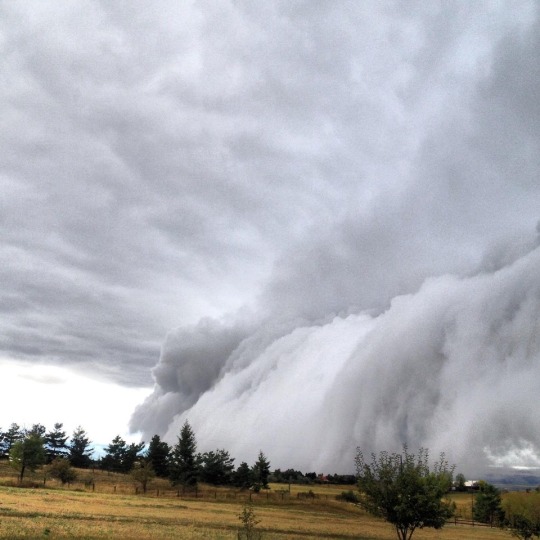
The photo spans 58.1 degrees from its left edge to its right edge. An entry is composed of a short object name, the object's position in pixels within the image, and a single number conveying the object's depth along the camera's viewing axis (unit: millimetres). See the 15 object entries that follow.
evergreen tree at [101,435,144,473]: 151625
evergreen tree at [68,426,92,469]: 157875
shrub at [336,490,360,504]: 118625
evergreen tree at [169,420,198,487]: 112125
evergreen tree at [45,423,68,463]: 165750
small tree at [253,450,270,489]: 123250
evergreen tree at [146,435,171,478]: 141375
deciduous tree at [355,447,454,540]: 35531
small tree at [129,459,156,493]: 101375
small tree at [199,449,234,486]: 127562
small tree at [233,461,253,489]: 123044
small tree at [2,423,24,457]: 154950
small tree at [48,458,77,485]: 100312
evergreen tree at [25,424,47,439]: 182375
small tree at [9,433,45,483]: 98875
